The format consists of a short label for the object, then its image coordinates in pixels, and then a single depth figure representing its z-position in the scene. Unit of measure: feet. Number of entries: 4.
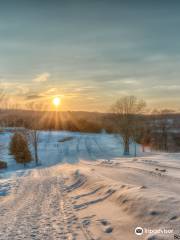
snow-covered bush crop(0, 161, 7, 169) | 133.14
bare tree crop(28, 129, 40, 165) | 153.17
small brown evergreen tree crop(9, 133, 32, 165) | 135.46
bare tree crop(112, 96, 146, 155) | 150.61
